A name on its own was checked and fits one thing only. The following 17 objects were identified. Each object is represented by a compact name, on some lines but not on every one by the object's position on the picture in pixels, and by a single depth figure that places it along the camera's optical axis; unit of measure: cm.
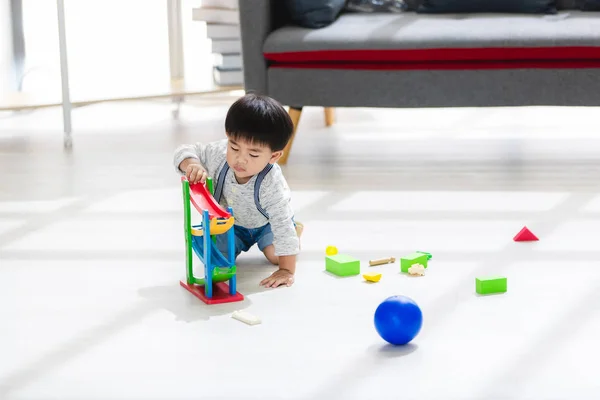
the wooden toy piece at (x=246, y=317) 278
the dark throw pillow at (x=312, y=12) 418
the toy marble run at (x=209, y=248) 289
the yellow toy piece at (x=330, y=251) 320
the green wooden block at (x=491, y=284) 292
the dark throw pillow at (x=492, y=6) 427
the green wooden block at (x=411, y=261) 308
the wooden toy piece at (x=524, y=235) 329
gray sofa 398
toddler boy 294
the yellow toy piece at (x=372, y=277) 303
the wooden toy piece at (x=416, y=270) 305
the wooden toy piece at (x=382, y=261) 314
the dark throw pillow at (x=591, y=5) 427
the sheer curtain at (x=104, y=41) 581
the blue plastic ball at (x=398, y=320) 264
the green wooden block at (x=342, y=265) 305
